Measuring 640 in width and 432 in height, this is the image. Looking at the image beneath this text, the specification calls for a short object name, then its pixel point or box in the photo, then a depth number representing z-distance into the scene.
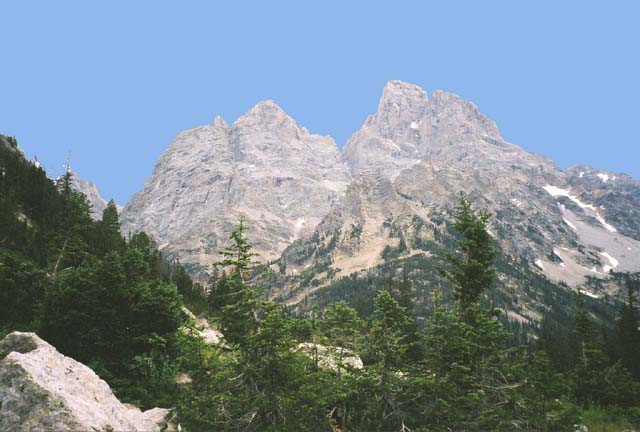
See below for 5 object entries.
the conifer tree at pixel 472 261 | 24.17
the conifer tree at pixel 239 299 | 19.59
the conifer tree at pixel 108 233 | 56.52
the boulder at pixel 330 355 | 19.39
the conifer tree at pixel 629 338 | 49.60
